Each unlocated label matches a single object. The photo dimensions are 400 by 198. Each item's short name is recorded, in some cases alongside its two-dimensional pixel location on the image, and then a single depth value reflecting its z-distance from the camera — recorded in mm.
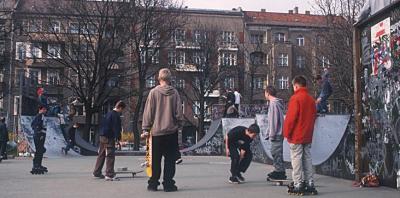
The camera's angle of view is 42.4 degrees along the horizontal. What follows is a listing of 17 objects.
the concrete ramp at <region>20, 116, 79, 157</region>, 25025
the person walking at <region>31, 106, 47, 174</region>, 13516
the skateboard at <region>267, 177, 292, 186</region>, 10359
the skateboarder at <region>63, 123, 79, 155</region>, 25312
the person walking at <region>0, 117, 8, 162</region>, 20672
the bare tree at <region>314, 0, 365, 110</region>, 33406
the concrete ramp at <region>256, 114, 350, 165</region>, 12461
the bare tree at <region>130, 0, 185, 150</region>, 38844
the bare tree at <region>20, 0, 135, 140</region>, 37875
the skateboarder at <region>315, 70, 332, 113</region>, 15617
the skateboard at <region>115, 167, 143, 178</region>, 12406
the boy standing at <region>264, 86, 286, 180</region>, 10453
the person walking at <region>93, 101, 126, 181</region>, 11859
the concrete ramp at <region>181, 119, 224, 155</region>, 26706
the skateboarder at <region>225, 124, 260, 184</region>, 10812
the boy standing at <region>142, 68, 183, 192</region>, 9297
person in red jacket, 8773
